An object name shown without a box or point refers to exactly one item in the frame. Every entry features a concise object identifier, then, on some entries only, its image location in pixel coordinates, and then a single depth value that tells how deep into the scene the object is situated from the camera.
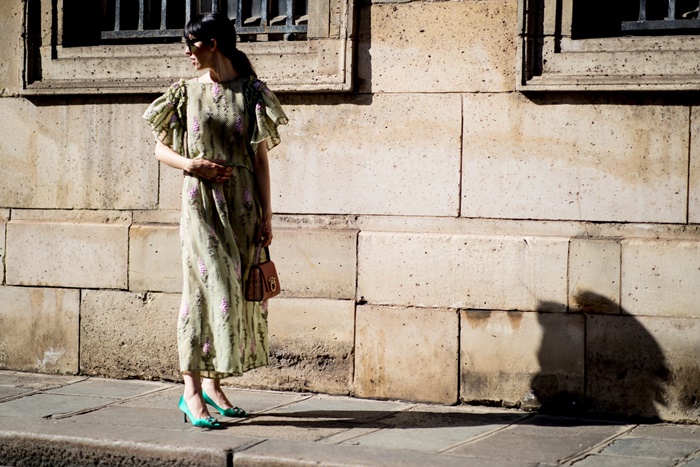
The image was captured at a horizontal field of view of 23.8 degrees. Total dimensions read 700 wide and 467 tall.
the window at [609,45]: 8.84
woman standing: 8.27
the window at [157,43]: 9.94
